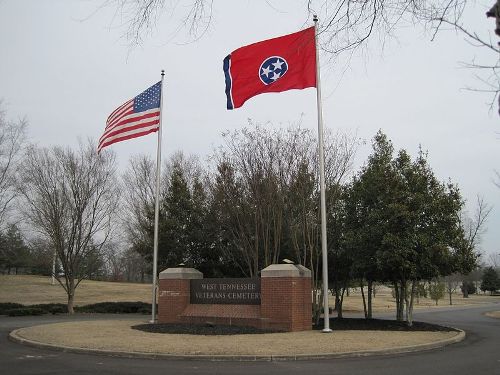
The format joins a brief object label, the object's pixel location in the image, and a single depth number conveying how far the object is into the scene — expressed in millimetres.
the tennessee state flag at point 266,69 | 15789
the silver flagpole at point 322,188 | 16670
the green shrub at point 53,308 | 31859
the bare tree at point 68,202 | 31266
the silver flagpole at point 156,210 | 20828
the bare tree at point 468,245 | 20872
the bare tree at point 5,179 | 30422
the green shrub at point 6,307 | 29755
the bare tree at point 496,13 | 3562
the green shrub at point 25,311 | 29725
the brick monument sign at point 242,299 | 17906
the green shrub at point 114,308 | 33934
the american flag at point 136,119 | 21125
